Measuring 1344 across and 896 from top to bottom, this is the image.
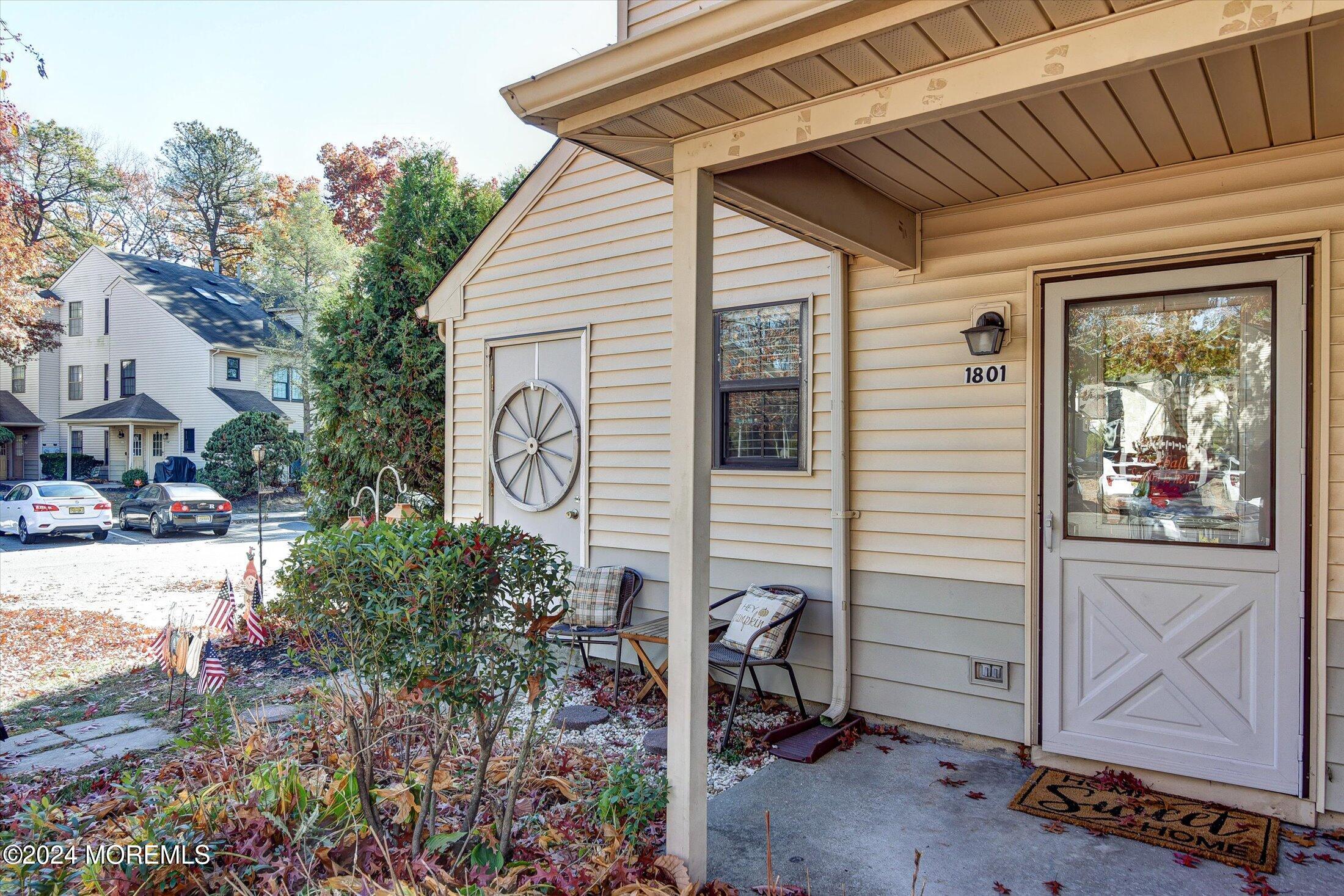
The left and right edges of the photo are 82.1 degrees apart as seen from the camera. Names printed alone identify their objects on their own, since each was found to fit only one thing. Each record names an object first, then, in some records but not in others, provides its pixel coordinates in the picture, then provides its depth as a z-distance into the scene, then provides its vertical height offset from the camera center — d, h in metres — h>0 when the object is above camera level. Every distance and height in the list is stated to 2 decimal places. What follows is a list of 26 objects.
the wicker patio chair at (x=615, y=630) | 4.64 -1.11
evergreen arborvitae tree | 8.80 +0.99
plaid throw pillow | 4.87 -0.97
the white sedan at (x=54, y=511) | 12.71 -1.10
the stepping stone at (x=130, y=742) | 3.86 -1.53
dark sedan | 13.39 -1.13
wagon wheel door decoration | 5.47 +0.01
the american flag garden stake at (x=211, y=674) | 4.23 -1.26
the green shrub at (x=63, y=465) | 20.34 -0.52
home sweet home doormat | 2.71 -1.41
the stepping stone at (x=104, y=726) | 4.17 -1.56
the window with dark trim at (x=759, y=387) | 4.32 +0.35
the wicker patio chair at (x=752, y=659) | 3.70 -1.05
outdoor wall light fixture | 3.53 +0.53
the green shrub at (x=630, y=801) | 2.69 -1.27
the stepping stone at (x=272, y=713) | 4.04 -1.47
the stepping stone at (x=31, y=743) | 3.88 -1.55
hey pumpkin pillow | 3.89 -0.89
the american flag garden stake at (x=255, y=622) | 5.89 -1.43
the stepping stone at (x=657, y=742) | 3.69 -1.45
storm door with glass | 2.97 -0.29
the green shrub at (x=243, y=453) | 17.97 -0.17
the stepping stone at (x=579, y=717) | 4.09 -1.47
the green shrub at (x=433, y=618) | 2.35 -0.54
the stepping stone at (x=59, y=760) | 3.62 -1.52
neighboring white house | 20.09 +1.96
